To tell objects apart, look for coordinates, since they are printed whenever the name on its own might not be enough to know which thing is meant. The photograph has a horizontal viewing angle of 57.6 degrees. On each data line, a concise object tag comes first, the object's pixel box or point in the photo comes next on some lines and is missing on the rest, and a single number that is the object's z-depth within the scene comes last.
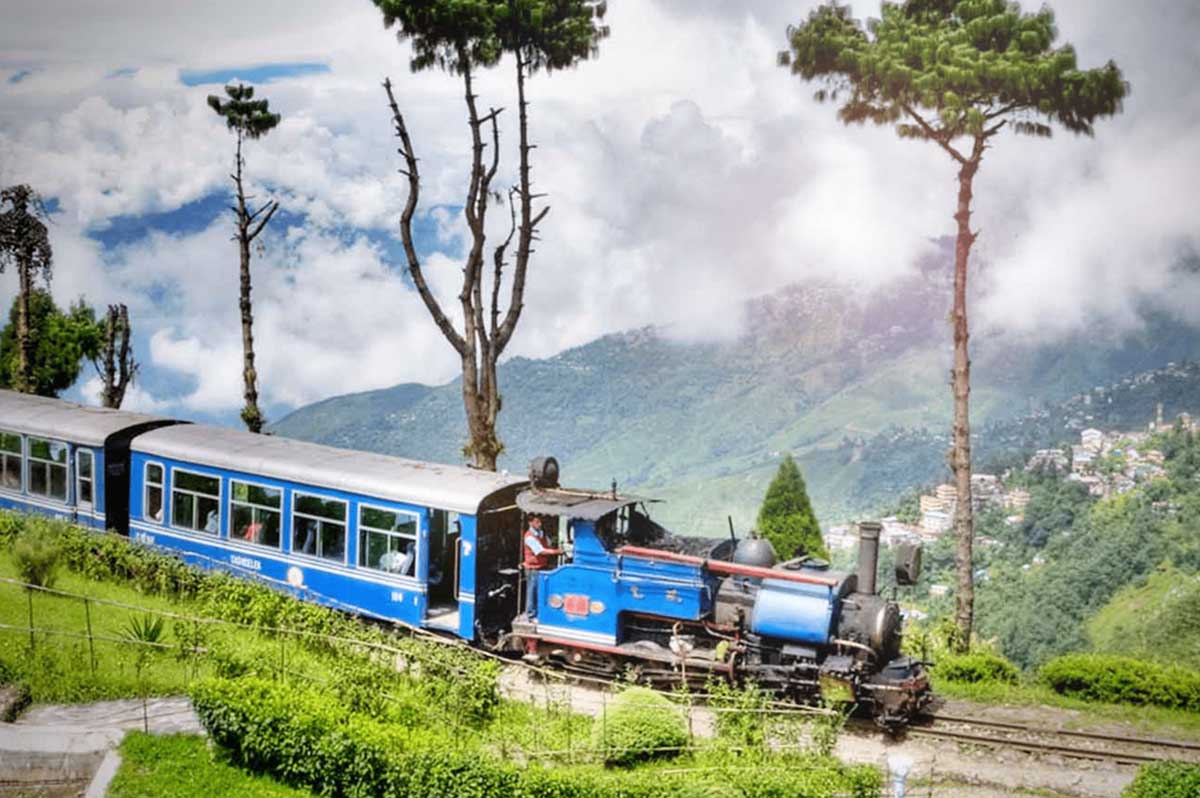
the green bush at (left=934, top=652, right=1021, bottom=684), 16.14
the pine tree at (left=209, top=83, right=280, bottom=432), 23.06
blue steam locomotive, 14.12
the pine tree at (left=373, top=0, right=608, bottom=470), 20.03
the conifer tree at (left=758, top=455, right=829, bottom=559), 22.64
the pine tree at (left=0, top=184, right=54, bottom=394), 26.42
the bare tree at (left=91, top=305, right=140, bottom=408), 26.88
